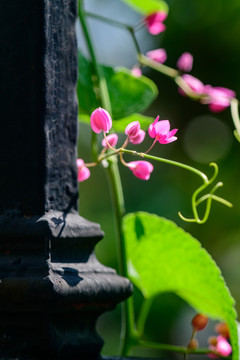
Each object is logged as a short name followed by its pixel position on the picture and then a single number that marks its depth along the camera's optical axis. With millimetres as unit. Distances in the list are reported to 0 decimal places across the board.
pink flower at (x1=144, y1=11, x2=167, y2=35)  1041
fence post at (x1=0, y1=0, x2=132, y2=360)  792
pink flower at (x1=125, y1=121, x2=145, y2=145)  819
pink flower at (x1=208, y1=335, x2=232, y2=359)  912
